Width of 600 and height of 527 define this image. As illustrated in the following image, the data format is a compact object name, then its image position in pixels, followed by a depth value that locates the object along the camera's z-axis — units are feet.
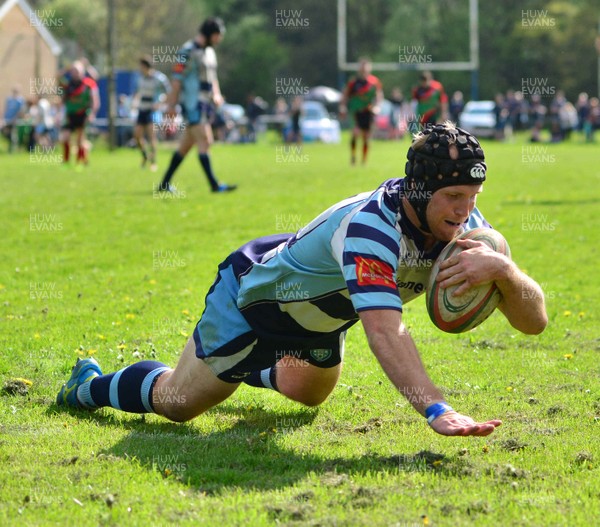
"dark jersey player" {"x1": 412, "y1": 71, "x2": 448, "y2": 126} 92.25
